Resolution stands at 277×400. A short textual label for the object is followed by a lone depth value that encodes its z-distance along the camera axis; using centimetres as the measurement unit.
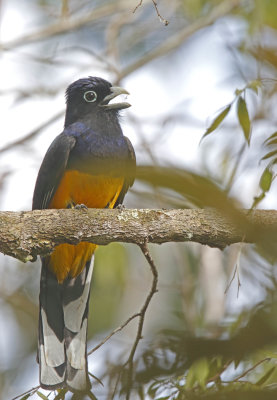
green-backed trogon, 856
